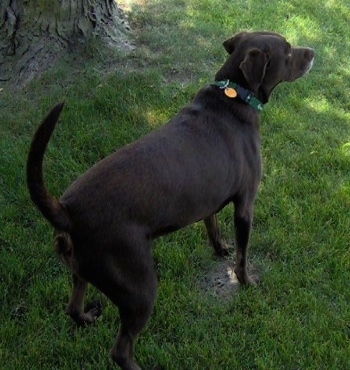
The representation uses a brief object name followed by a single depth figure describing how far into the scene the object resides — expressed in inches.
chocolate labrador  108.7
